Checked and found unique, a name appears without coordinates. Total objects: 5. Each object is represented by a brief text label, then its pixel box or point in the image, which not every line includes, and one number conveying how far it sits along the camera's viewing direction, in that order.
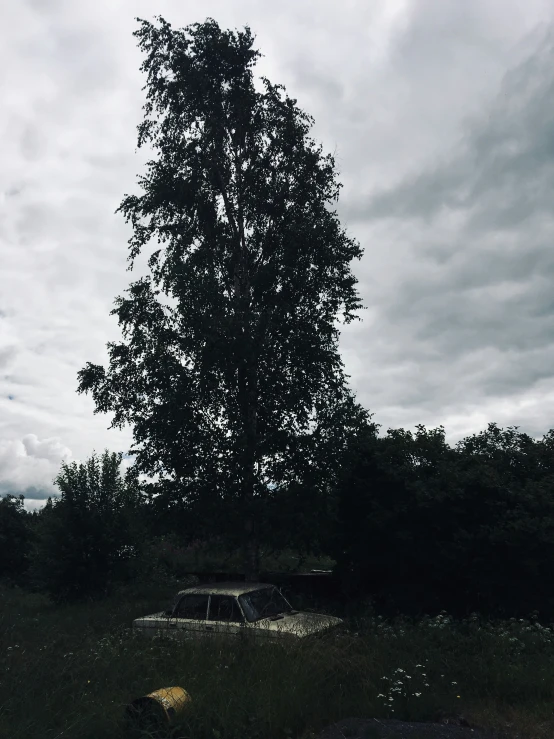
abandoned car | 8.66
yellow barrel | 6.04
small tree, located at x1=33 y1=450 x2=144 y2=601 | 17.20
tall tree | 13.89
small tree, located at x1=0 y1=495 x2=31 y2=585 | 26.16
